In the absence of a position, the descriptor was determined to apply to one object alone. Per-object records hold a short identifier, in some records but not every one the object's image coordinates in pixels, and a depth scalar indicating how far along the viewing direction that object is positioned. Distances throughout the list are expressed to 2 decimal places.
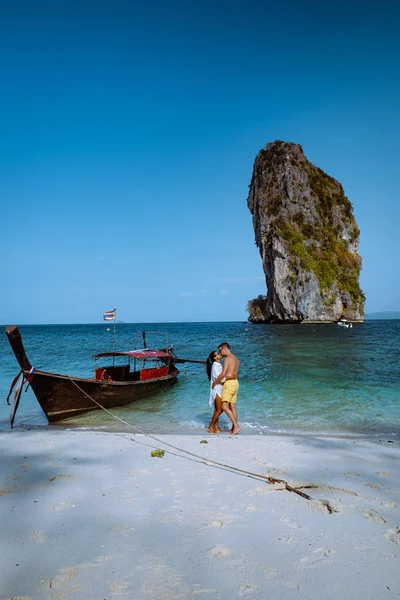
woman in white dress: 8.69
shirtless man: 8.32
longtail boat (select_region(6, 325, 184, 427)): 8.86
